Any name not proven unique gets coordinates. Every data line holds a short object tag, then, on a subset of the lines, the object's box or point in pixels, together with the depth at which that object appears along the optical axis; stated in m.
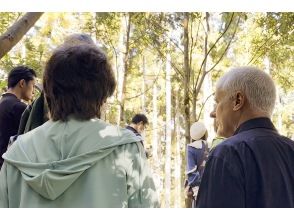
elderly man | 1.30
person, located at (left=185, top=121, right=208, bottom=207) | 4.41
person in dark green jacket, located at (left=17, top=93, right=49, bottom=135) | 1.78
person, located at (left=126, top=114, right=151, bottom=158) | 5.96
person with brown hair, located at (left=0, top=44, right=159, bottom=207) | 1.19
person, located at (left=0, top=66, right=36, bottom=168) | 3.05
